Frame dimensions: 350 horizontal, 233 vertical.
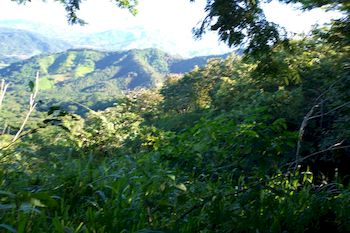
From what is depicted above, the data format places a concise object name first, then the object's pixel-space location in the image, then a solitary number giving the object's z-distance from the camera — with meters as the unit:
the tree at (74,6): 7.69
